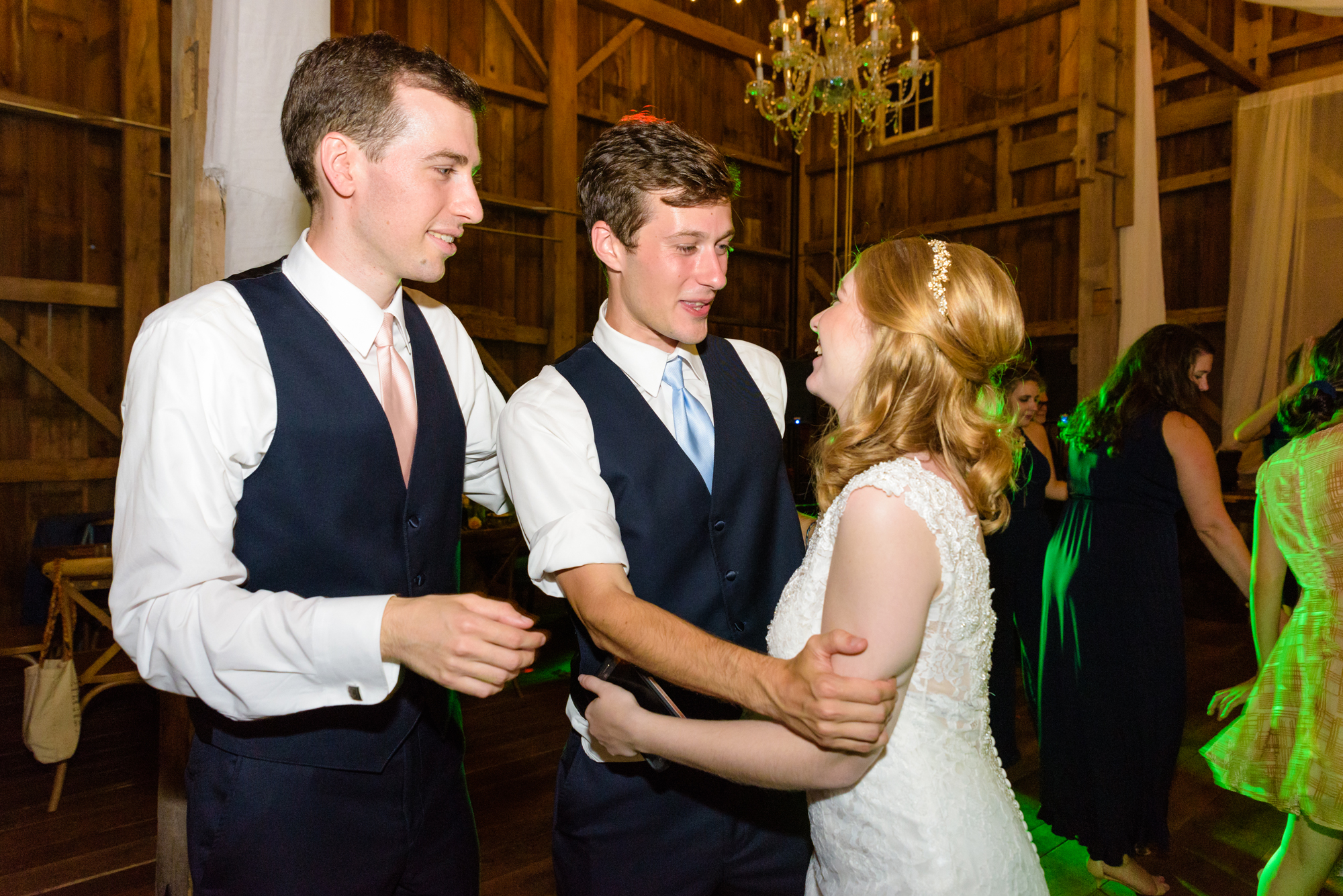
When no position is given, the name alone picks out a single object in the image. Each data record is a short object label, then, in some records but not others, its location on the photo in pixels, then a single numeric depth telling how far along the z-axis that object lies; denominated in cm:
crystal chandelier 503
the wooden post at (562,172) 708
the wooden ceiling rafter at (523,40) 684
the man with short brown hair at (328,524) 96
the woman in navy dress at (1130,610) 266
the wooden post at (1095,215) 502
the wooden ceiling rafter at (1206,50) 611
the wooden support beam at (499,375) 689
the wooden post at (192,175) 175
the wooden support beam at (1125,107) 506
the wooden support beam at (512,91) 677
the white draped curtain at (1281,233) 596
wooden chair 297
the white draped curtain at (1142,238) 507
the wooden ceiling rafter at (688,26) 758
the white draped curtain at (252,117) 150
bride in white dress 111
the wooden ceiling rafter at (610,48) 737
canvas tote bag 289
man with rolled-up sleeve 126
